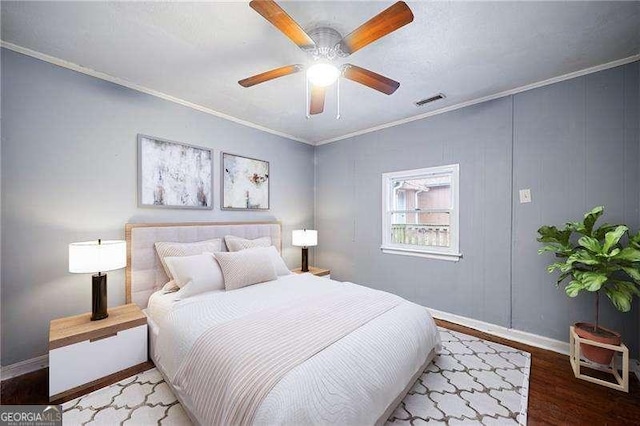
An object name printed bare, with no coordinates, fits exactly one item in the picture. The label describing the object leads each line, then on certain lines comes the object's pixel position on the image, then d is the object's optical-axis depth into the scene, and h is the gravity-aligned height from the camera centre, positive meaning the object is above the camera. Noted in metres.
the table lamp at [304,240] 3.75 -0.42
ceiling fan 1.31 +1.03
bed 1.18 -0.80
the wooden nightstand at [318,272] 3.73 -0.89
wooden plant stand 1.86 -1.22
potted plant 1.85 -0.41
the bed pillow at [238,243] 3.08 -0.39
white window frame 3.07 -0.09
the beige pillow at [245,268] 2.50 -0.58
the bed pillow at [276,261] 2.95 -0.60
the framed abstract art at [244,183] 3.33 +0.40
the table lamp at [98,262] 1.91 -0.39
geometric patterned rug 1.61 -1.32
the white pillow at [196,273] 2.37 -0.59
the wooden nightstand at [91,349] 1.77 -1.04
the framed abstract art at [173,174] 2.67 +0.42
